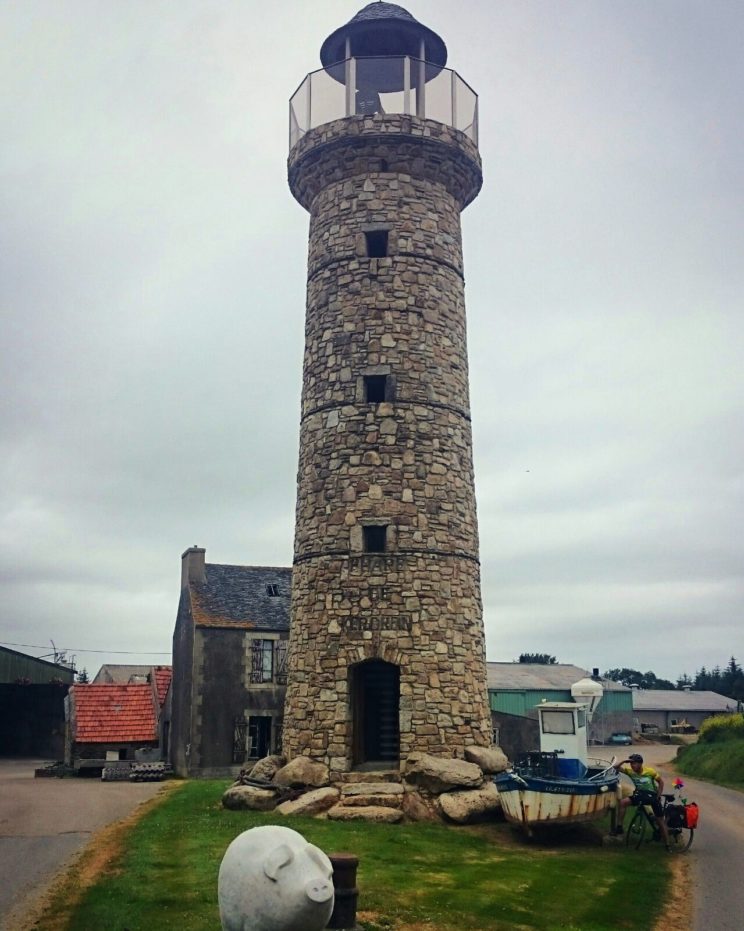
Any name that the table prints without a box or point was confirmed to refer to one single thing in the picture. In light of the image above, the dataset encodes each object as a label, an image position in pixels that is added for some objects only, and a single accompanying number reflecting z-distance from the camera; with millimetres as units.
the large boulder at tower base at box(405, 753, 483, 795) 15516
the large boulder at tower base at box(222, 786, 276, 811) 15883
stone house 26594
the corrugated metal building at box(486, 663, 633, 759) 46719
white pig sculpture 7047
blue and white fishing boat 13797
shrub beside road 24922
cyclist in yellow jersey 14102
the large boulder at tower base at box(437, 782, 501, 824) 14867
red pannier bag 13733
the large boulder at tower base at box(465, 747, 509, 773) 16453
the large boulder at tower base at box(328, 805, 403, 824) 14766
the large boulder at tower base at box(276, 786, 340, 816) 15180
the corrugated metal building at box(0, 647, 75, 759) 41750
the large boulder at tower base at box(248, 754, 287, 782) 16781
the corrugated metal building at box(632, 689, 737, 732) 57125
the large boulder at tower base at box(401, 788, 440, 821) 14977
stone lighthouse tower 16859
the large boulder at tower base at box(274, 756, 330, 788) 16109
